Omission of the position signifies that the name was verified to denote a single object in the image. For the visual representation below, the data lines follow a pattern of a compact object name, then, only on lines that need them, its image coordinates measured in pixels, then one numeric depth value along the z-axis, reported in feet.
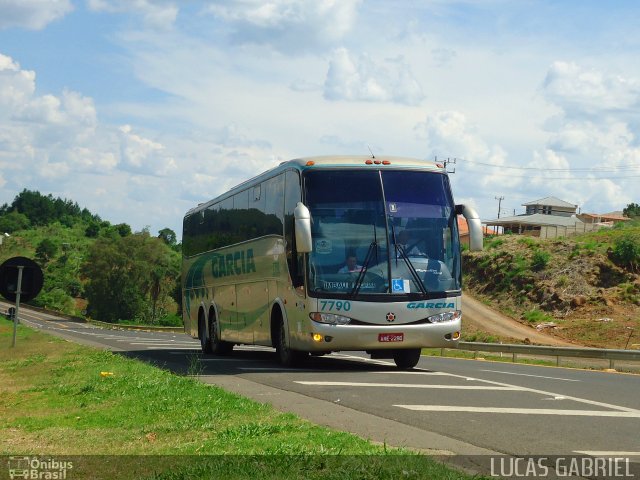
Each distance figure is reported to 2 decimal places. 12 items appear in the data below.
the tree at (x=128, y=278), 407.85
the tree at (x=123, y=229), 576.57
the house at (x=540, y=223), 321.11
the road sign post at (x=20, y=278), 77.56
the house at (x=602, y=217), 451.94
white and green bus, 56.75
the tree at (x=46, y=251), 545.44
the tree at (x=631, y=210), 511.89
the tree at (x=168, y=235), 636.48
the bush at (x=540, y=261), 231.09
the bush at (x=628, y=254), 216.33
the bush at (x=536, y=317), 202.41
